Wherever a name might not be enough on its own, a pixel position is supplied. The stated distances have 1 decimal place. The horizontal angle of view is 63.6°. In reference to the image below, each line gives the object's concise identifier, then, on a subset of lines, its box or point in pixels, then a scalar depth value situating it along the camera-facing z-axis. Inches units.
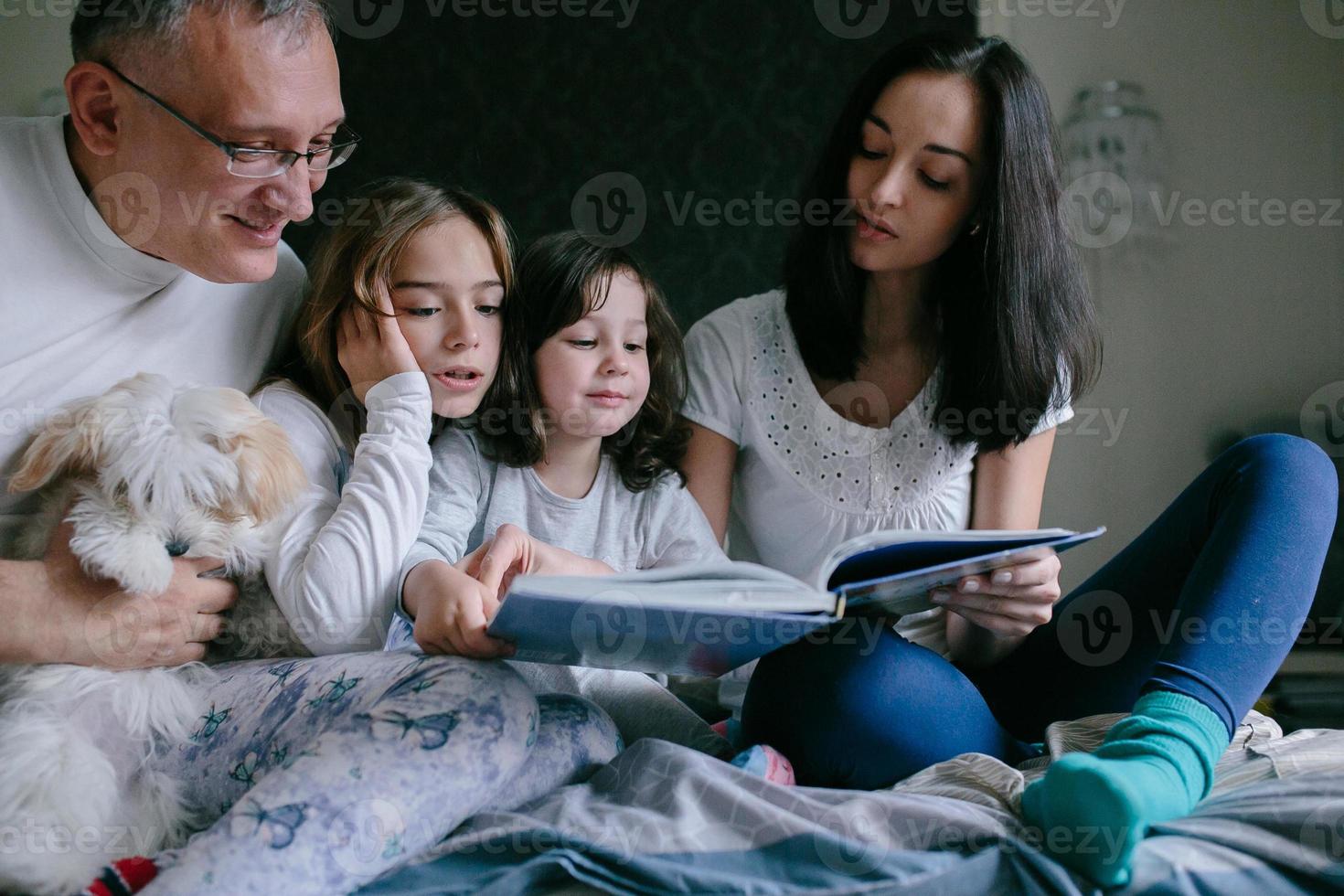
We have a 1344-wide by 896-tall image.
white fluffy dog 40.5
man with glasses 49.8
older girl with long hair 37.3
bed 37.9
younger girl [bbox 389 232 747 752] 59.1
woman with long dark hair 45.8
